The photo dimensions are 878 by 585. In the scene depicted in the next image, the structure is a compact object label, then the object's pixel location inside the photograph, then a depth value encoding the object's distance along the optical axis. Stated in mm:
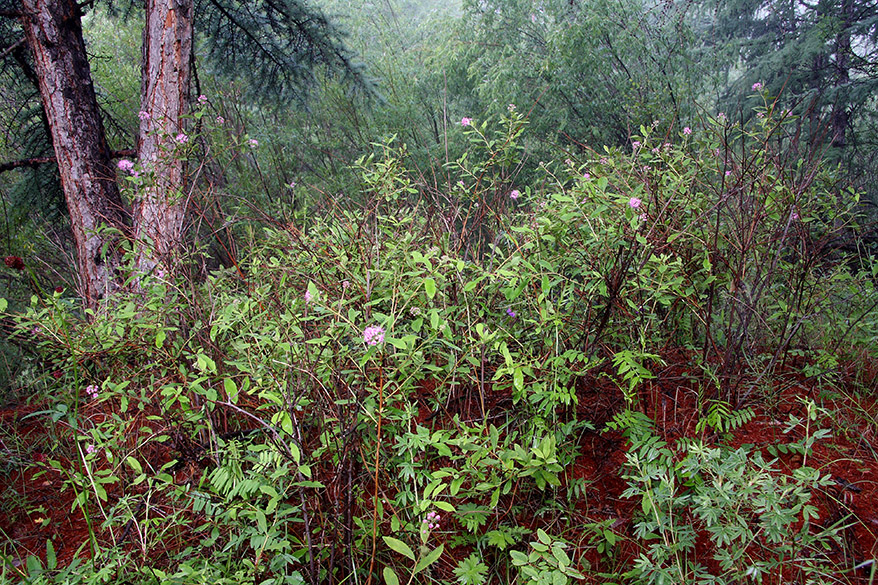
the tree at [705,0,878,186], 8273
